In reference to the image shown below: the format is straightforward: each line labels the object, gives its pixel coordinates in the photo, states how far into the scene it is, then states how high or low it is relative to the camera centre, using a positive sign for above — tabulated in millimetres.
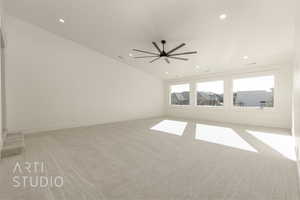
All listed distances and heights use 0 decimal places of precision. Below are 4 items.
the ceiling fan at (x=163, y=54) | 3823 +1295
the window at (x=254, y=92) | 5445 +273
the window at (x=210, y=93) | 6750 +264
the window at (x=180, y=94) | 8172 +262
